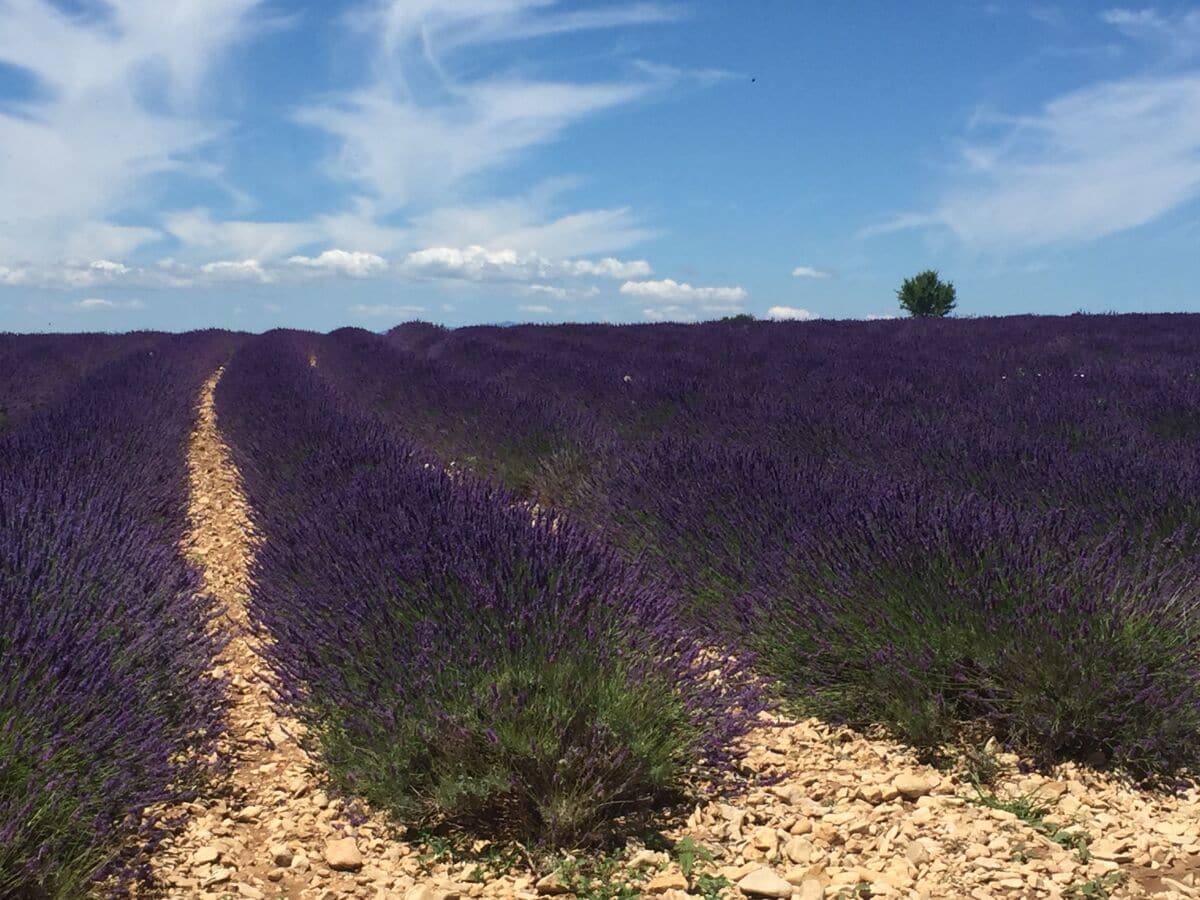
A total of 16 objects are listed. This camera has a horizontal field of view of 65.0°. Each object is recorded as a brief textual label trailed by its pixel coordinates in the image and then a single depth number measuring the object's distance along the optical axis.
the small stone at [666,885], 2.05
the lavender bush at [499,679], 2.22
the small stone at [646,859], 2.15
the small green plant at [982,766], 2.43
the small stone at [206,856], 2.20
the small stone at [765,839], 2.21
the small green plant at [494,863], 2.13
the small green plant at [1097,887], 1.94
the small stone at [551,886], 2.05
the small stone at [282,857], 2.22
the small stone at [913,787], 2.39
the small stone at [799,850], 2.14
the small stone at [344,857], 2.20
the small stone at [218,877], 2.12
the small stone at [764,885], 2.00
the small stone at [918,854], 2.10
